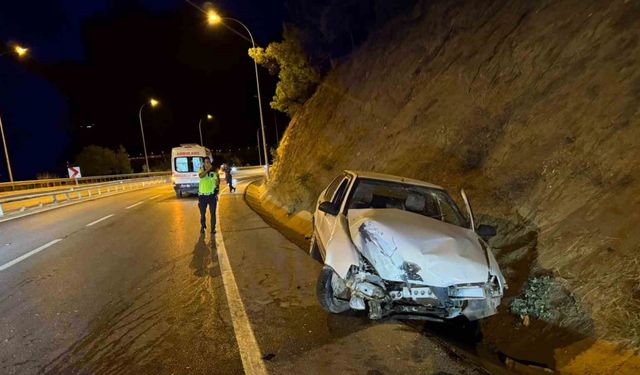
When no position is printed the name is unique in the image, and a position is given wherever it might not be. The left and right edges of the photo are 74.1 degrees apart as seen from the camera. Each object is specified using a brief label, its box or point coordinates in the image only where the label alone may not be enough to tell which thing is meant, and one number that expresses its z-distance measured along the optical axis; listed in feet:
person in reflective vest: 33.68
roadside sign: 92.89
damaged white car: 14.60
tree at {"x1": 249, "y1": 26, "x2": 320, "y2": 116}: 79.51
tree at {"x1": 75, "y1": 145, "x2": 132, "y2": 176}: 176.86
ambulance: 71.00
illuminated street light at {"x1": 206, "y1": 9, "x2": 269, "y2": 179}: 63.98
